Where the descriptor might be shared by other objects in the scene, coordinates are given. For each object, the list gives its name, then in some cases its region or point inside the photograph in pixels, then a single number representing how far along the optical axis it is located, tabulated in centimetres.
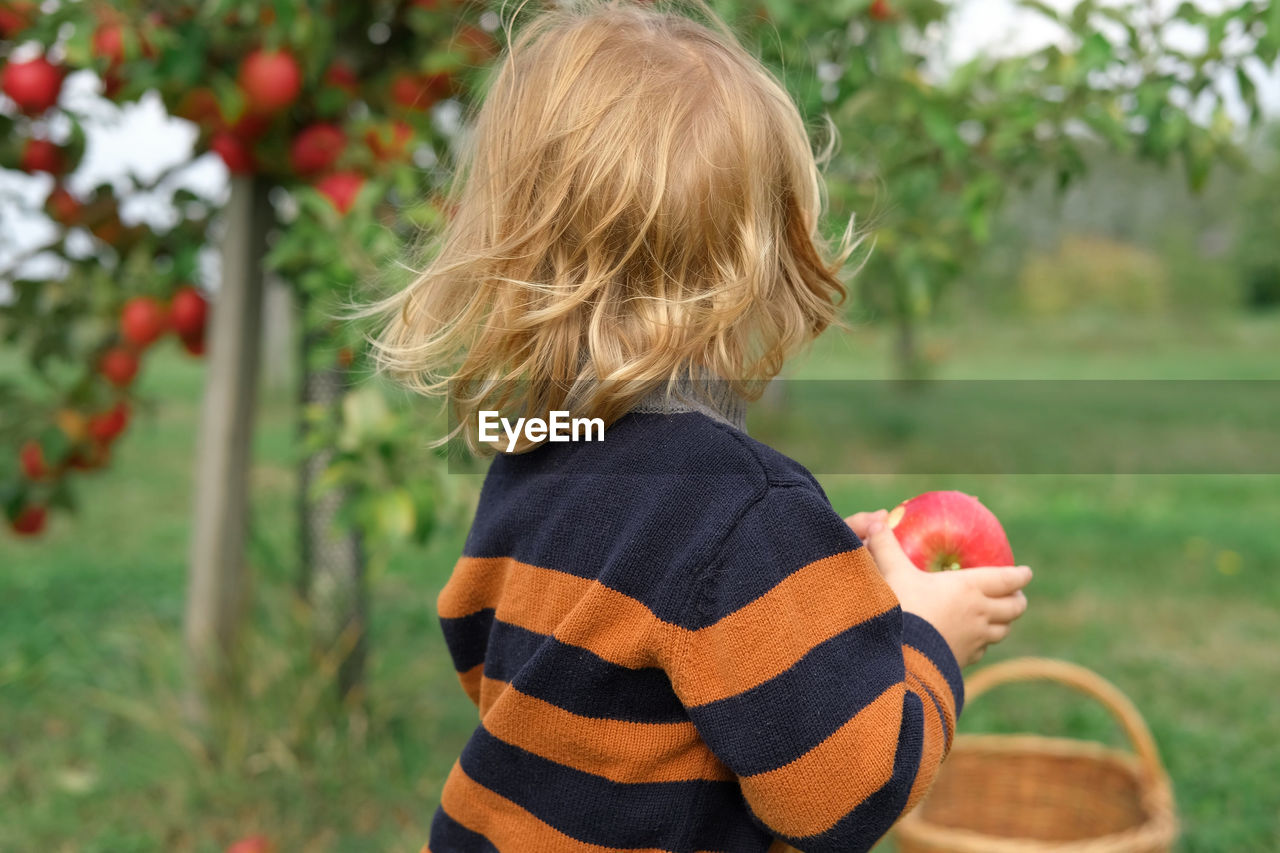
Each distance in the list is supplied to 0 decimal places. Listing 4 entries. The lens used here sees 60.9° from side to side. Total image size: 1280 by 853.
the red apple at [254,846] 196
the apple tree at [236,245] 180
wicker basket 201
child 85
